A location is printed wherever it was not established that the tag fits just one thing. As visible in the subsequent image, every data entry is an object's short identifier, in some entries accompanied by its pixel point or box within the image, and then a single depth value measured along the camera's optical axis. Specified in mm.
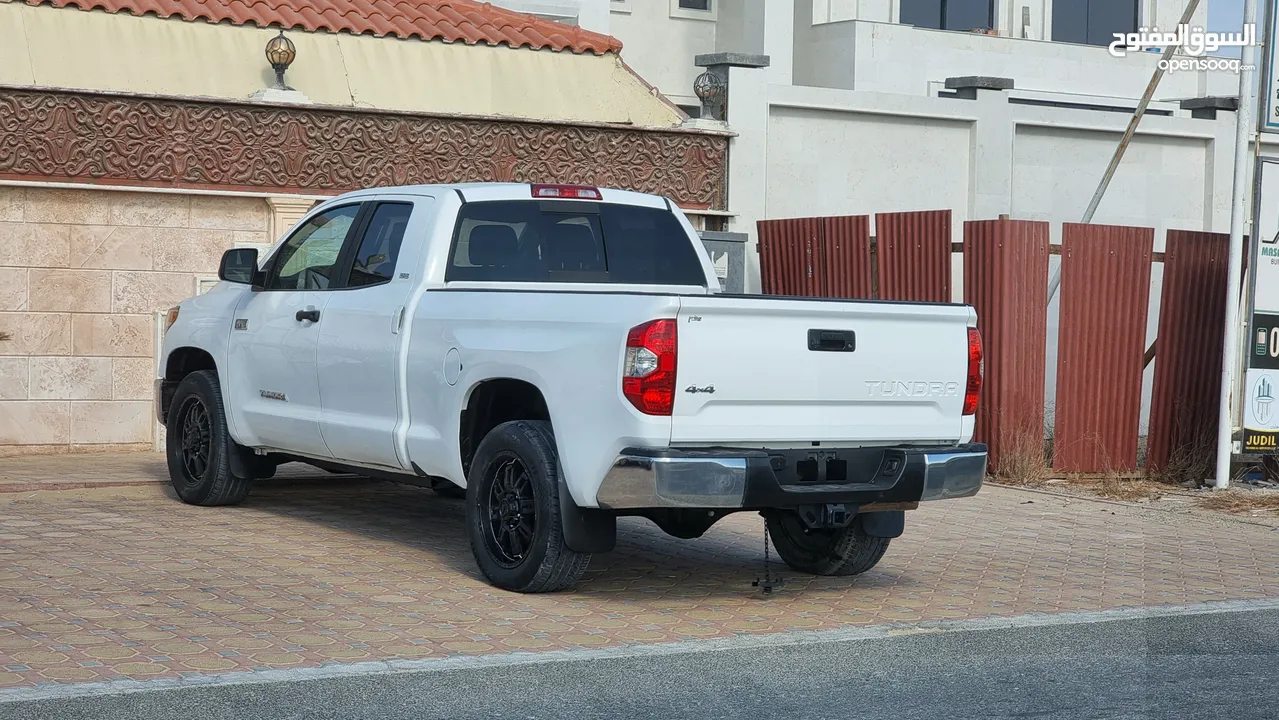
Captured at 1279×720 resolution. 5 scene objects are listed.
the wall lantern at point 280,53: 14797
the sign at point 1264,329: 13383
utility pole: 13234
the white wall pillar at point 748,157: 16688
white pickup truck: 7289
